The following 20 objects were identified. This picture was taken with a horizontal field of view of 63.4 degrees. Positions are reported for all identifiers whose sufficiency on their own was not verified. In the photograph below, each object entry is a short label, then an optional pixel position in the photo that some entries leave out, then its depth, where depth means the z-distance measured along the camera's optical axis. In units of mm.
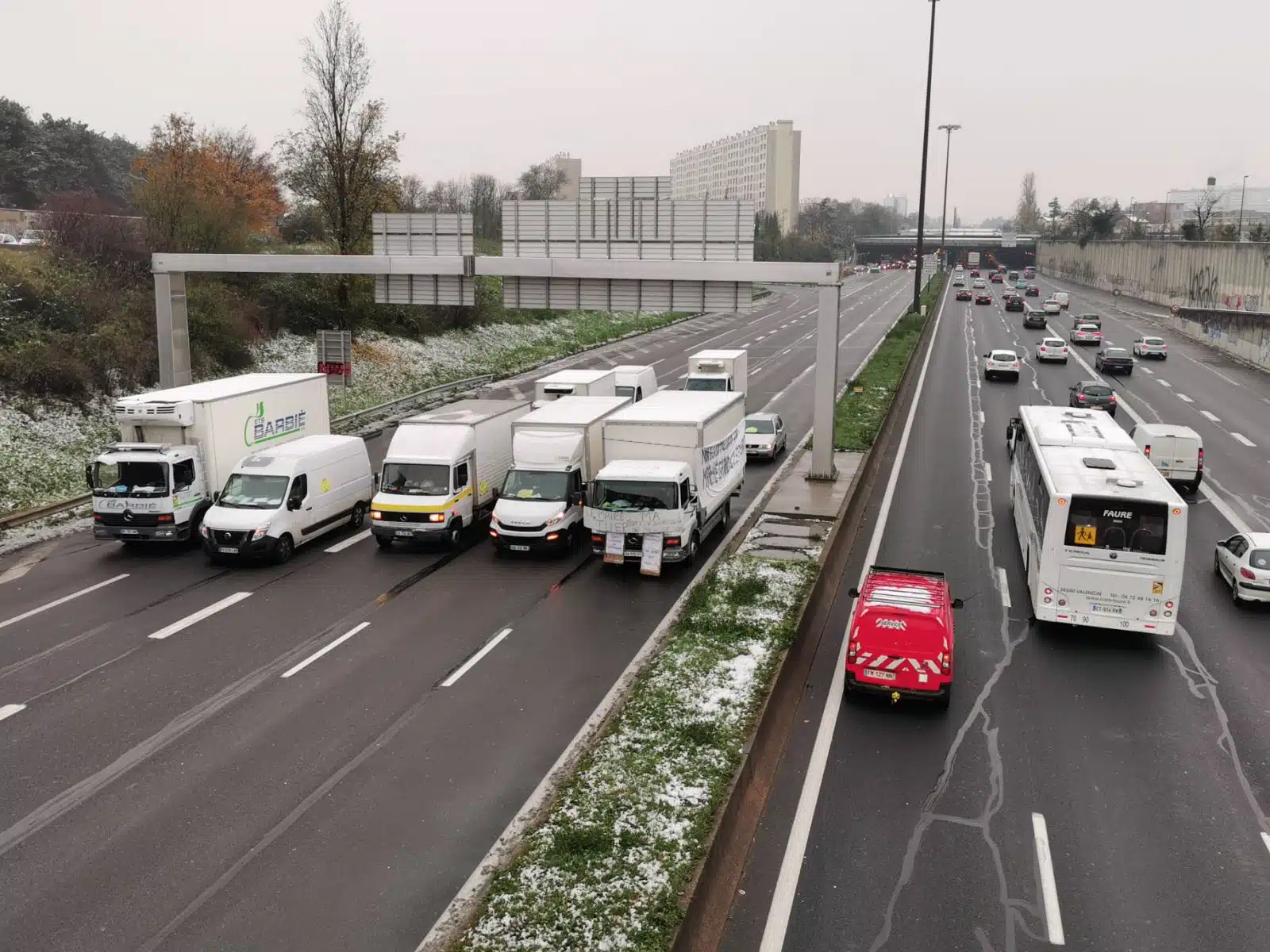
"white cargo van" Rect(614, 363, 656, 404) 33500
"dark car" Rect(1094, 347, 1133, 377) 52594
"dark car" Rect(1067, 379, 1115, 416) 38719
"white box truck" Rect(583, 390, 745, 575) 20203
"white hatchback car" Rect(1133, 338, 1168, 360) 59250
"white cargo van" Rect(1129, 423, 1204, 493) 26766
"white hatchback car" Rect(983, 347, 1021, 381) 48500
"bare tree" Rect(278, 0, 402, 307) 45062
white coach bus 16078
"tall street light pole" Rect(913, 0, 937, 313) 59656
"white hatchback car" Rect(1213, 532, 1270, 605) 18453
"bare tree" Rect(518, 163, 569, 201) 127331
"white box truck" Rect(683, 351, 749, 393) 35688
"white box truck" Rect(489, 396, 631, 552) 21516
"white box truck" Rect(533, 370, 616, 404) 31531
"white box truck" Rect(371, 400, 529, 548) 22203
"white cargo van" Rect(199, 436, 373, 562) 21094
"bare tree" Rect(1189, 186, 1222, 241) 108200
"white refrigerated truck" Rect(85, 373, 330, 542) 21859
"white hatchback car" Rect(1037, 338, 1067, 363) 55469
